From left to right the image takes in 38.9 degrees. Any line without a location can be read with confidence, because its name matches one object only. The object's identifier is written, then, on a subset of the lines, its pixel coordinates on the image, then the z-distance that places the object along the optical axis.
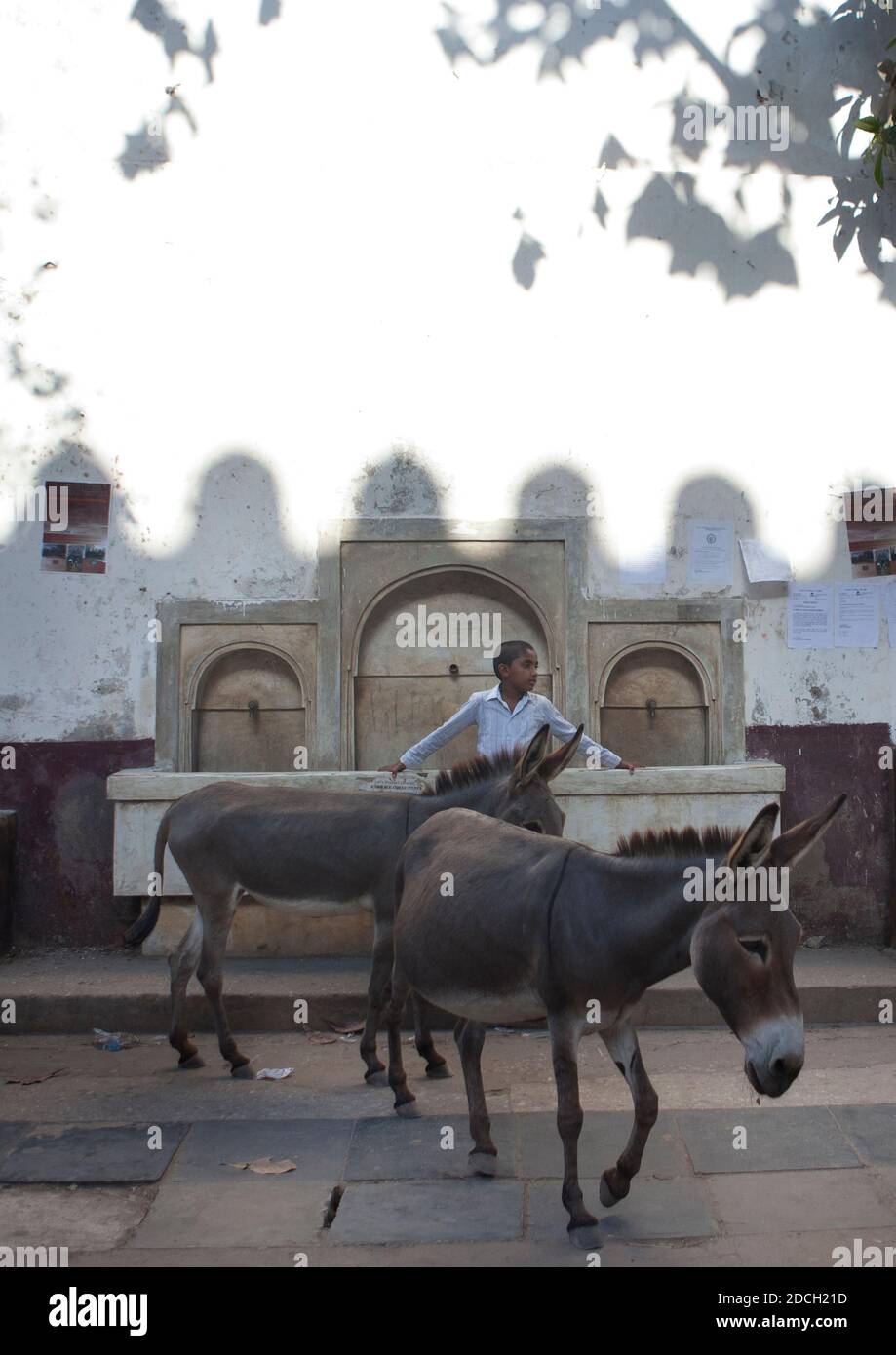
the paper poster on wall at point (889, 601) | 7.48
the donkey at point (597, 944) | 3.44
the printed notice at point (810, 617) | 7.46
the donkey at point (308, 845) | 5.33
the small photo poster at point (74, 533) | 7.40
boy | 6.20
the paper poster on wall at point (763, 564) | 7.40
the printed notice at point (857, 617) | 7.46
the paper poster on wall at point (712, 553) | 7.49
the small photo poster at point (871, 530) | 7.49
